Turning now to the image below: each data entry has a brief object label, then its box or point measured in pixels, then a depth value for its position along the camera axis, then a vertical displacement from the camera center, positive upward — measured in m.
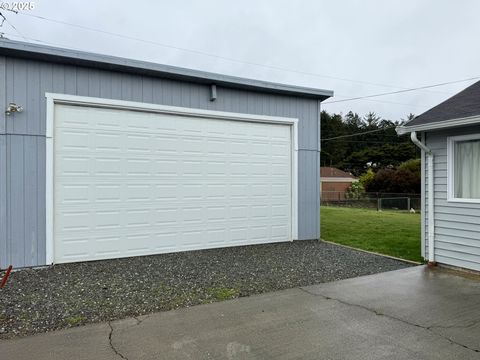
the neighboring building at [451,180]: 5.94 +0.07
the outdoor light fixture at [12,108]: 6.01 +1.20
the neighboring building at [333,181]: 41.38 +0.29
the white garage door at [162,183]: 6.58 +0.01
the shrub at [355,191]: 31.79 -0.68
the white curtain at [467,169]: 6.04 +0.24
